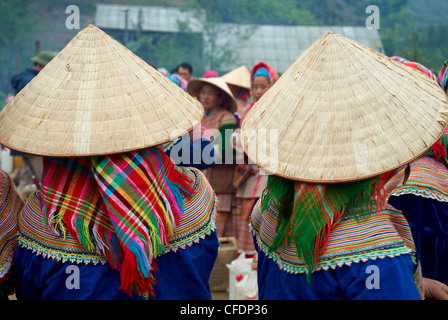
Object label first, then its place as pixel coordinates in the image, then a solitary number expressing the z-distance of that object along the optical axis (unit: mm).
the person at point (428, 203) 2559
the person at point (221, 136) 5246
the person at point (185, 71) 7672
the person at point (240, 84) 6547
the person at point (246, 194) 5141
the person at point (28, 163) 6551
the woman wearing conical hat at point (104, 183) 1977
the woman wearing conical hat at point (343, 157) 1803
